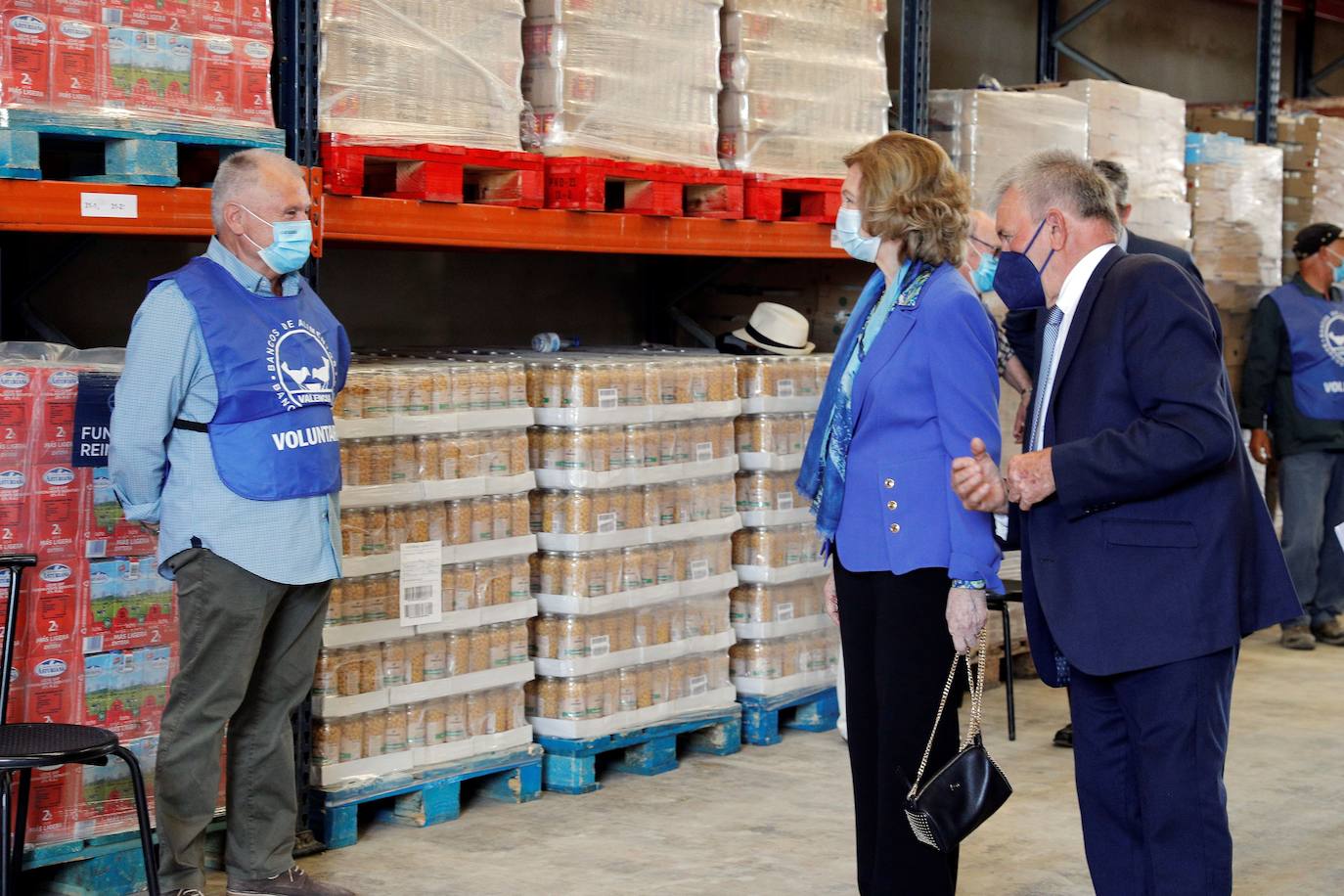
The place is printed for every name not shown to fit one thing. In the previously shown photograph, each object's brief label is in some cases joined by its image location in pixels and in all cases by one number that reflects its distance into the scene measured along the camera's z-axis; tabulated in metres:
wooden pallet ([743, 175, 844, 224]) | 7.49
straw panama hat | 7.75
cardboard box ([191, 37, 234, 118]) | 5.31
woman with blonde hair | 4.29
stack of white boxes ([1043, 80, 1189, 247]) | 8.96
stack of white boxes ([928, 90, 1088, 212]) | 8.30
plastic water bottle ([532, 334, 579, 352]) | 7.40
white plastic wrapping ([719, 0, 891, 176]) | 7.36
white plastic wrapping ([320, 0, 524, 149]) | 5.76
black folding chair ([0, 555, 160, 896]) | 4.25
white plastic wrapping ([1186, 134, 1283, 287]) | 10.25
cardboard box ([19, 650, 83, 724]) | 4.98
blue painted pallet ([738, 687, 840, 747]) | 7.43
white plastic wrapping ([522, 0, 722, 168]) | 6.51
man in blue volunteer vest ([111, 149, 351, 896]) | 4.75
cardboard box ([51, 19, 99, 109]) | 4.97
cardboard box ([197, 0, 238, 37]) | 5.31
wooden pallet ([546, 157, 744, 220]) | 6.57
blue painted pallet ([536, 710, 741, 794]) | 6.61
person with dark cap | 9.92
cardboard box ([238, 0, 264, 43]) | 5.42
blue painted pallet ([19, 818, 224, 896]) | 5.07
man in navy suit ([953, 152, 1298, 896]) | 3.68
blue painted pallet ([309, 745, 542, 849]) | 5.84
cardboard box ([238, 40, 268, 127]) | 5.43
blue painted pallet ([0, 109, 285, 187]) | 4.86
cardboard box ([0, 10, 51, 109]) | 4.86
